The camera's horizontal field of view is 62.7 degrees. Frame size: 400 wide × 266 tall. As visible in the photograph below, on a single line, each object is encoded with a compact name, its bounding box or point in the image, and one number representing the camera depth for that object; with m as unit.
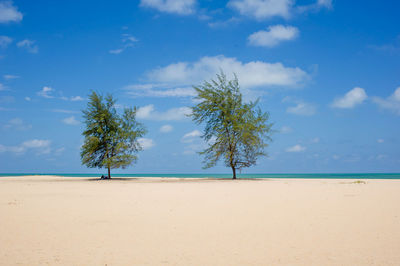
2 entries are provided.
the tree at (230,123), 32.97
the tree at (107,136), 37.22
